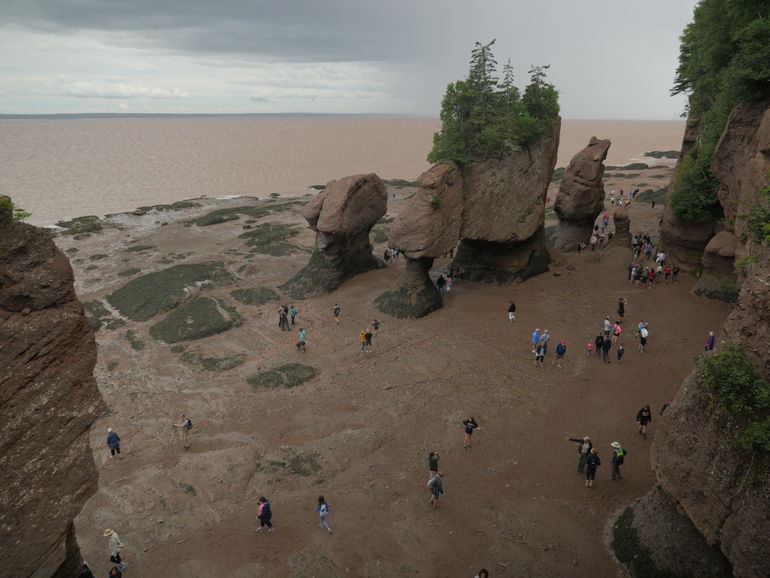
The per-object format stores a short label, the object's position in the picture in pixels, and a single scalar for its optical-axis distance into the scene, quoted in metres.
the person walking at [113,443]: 18.52
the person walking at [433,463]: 15.76
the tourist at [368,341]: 25.56
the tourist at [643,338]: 23.53
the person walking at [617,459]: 15.80
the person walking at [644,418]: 17.91
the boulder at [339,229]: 33.03
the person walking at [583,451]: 16.30
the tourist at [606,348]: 23.02
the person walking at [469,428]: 17.98
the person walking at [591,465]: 15.57
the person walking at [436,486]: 15.18
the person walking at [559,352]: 23.18
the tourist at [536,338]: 24.16
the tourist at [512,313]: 27.70
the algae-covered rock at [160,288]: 33.09
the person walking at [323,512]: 14.25
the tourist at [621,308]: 26.98
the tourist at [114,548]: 13.16
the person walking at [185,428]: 19.33
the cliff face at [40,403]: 8.57
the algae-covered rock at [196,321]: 29.27
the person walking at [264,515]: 14.23
